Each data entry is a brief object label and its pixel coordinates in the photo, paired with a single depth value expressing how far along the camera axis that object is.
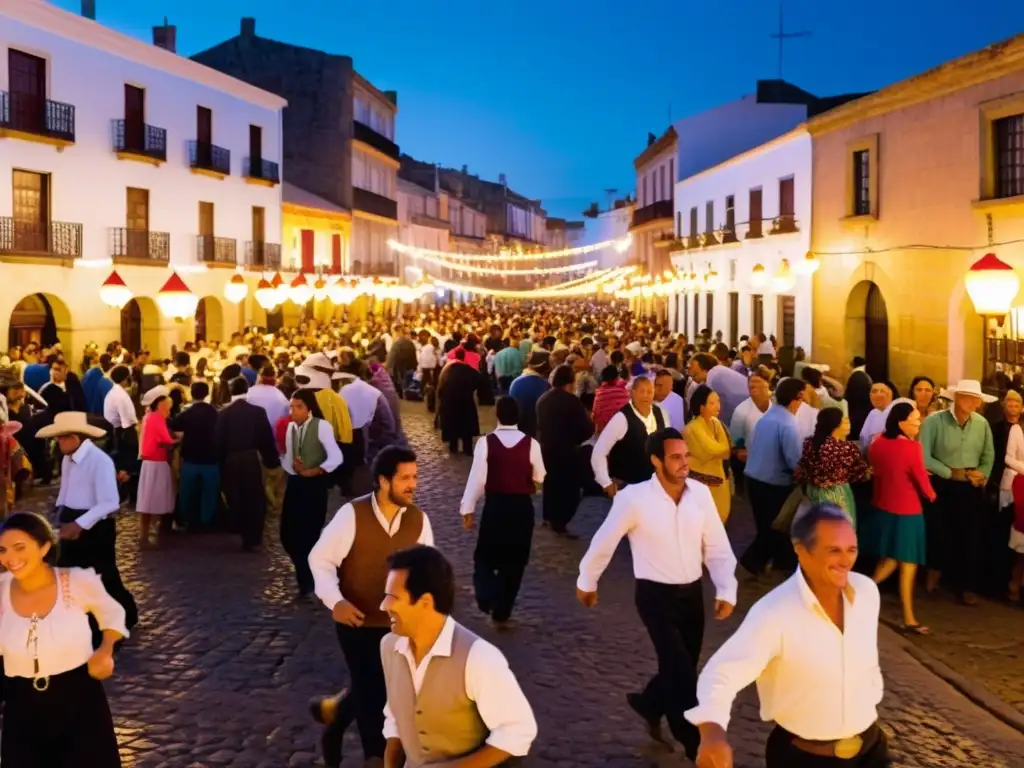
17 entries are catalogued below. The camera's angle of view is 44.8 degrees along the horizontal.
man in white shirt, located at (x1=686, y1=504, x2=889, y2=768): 3.96
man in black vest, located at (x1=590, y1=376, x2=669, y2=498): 9.60
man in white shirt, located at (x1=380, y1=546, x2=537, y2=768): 3.65
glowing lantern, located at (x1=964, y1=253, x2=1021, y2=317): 11.46
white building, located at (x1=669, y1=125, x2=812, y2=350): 26.12
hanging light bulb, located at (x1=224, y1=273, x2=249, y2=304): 22.59
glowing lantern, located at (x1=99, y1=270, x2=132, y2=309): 16.66
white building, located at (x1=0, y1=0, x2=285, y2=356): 25.02
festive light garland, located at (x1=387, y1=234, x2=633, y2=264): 40.78
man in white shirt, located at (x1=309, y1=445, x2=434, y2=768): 5.52
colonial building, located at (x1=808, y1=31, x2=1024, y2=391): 17.31
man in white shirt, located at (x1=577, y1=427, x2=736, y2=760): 6.16
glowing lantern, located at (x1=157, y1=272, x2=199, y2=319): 14.70
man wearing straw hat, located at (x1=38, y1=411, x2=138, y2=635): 7.73
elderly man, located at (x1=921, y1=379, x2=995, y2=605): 9.42
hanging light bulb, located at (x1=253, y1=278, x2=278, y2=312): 25.70
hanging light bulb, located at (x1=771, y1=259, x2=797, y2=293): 22.25
